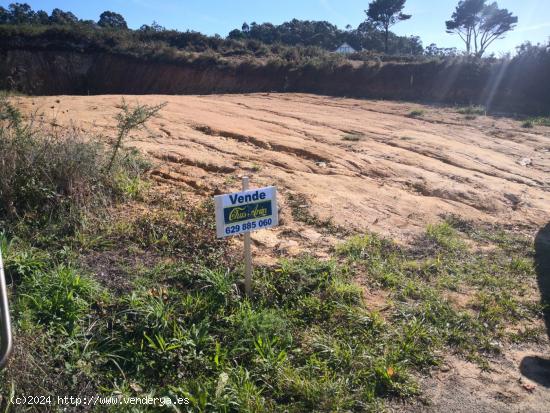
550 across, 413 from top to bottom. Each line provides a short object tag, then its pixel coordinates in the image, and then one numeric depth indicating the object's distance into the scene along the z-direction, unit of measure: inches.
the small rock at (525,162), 353.4
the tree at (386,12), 1605.6
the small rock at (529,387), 116.9
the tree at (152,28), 1020.2
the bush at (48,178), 157.9
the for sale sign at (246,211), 127.6
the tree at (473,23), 1387.8
